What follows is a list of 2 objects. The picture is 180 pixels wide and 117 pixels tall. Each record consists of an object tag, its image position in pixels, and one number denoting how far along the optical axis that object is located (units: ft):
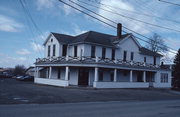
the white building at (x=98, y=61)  100.27
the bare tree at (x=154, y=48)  200.05
